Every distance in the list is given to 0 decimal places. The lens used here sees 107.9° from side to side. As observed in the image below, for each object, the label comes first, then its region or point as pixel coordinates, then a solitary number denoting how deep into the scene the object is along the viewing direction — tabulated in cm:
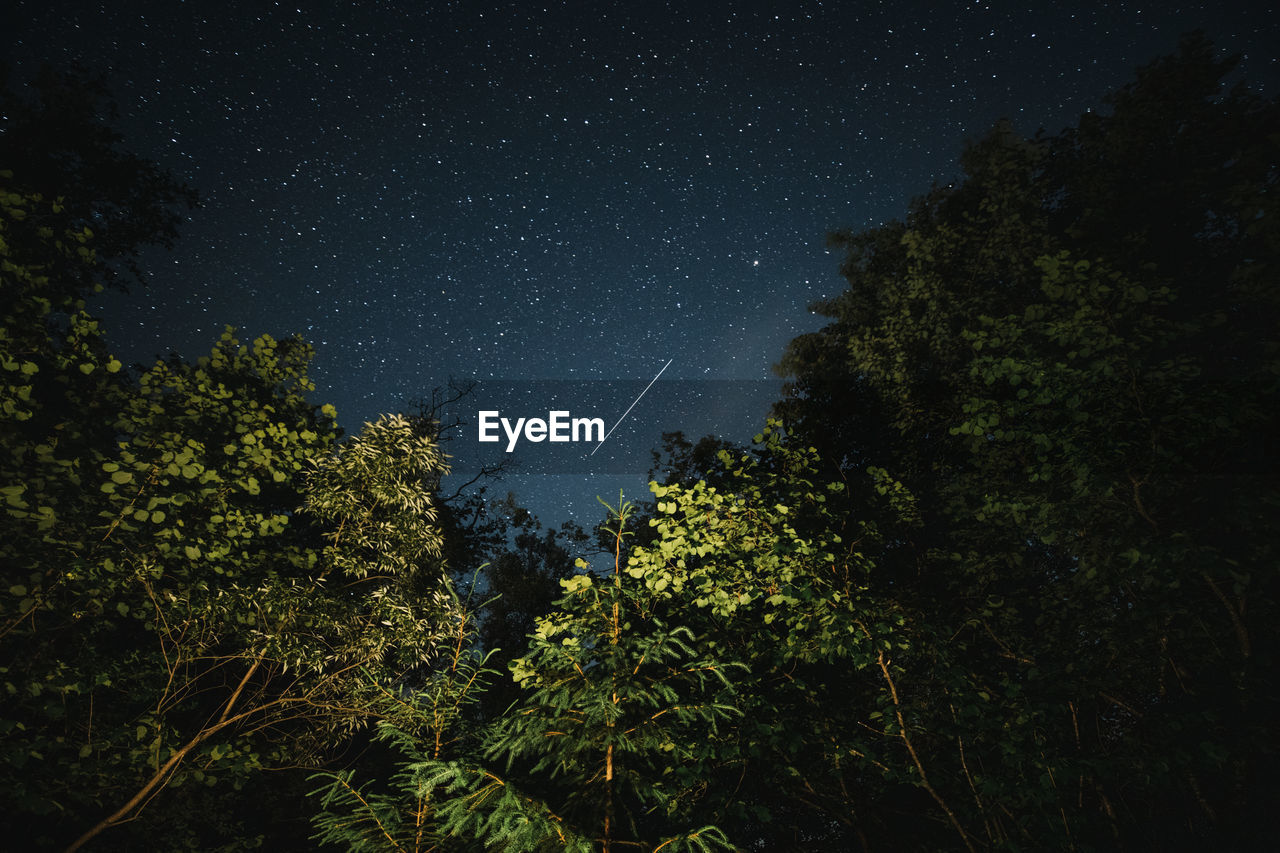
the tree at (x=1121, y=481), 420
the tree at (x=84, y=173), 698
